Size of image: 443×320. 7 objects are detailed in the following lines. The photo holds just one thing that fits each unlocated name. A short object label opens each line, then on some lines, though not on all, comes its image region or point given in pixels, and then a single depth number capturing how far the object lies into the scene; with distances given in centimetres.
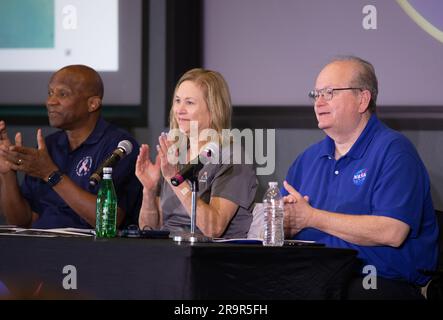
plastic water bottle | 600
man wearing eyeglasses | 615
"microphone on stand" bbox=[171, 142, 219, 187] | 597
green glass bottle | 627
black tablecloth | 518
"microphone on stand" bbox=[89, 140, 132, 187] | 626
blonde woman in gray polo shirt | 703
